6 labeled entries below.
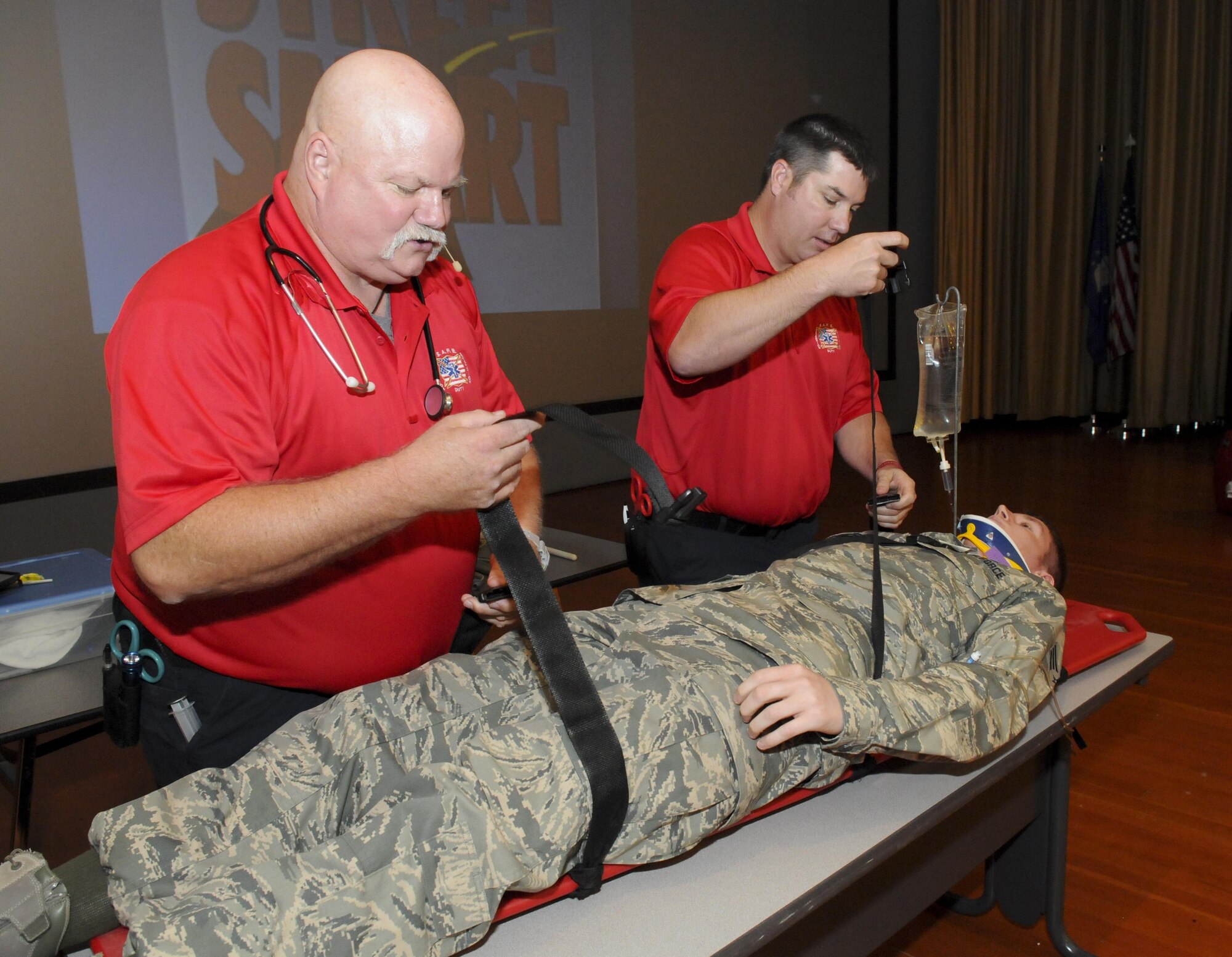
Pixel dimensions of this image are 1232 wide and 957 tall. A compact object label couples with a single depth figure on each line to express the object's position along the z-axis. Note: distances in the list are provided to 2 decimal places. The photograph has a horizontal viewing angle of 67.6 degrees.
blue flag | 7.66
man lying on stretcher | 0.98
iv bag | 1.97
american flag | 7.49
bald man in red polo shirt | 1.16
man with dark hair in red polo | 1.93
